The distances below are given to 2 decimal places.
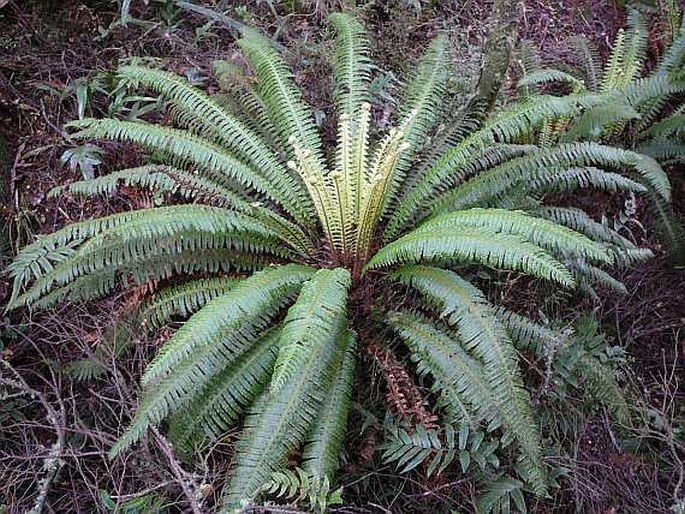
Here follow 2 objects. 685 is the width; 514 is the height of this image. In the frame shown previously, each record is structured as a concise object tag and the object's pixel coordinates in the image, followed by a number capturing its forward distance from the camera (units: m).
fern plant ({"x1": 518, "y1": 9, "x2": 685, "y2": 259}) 4.00
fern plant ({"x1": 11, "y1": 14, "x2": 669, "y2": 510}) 2.78
